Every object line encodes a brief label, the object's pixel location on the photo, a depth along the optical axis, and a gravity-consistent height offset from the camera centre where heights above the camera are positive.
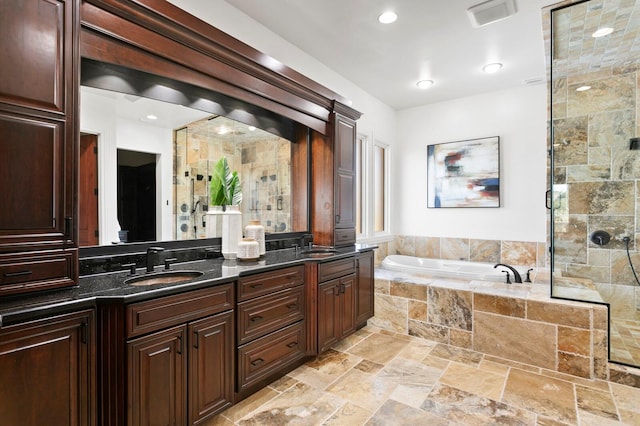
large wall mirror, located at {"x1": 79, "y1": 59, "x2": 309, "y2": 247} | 1.88 +0.41
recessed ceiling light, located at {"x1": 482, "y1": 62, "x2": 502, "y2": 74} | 3.53 +1.59
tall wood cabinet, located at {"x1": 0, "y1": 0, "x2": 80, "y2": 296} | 1.33 +0.30
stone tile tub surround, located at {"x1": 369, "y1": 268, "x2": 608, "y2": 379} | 2.48 -0.95
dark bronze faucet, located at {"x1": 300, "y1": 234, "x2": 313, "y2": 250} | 3.30 -0.29
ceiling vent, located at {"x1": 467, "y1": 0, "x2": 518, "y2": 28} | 2.45 +1.55
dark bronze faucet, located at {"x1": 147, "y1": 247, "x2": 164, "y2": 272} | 1.97 -0.27
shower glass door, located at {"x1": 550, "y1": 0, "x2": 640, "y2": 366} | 3.10 +0.46
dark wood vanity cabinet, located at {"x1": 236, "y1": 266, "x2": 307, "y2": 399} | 2.04 -0.78
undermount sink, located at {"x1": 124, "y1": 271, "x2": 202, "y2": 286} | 1.89 -0.39
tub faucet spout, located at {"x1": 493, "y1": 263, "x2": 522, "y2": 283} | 3.26 -0.65
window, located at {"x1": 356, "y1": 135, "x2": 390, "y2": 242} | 4.37 +0.29
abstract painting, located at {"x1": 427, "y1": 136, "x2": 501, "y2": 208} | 4.35 +0.53
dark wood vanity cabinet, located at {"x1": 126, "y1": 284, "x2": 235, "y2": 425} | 1.49 -0.73
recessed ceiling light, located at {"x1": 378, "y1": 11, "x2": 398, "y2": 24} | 2.61 +1.58
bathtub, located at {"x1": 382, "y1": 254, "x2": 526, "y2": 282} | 3.42 -0.69
